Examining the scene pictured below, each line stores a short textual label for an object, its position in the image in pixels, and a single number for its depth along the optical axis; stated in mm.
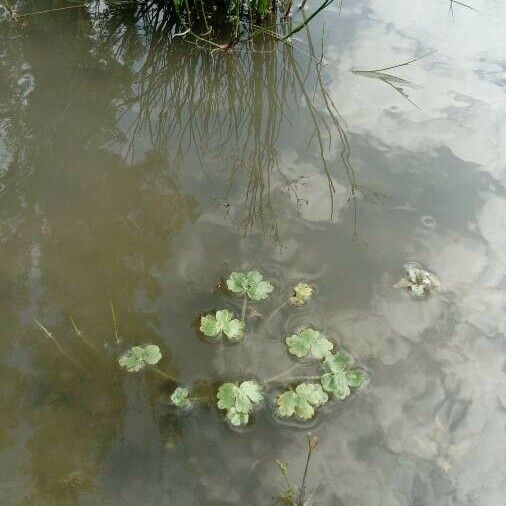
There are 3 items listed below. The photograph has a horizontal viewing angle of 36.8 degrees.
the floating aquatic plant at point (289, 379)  553
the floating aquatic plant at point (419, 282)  642
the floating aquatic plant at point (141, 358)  574
